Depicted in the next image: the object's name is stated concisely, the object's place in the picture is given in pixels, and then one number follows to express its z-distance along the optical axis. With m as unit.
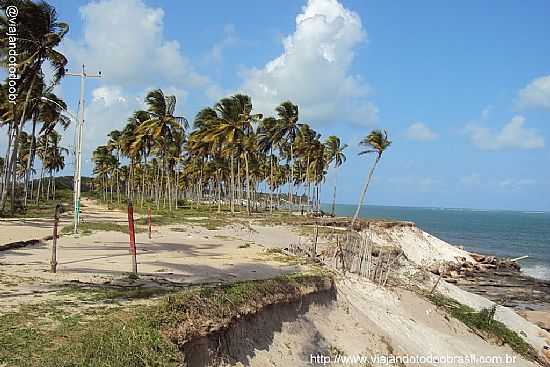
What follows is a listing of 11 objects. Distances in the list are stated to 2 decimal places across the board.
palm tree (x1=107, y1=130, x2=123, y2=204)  72.10
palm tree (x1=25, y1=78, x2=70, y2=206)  37.56
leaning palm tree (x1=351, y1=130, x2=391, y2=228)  32.34
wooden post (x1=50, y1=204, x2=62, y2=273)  12.86
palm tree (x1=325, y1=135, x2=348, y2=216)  63.19
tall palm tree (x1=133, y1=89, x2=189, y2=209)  48.22
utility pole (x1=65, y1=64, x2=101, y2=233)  25.77
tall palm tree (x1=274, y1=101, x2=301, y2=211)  54.29
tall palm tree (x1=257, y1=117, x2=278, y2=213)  55.97
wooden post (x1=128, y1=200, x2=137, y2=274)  12.85
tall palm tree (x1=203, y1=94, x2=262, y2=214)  48.97
